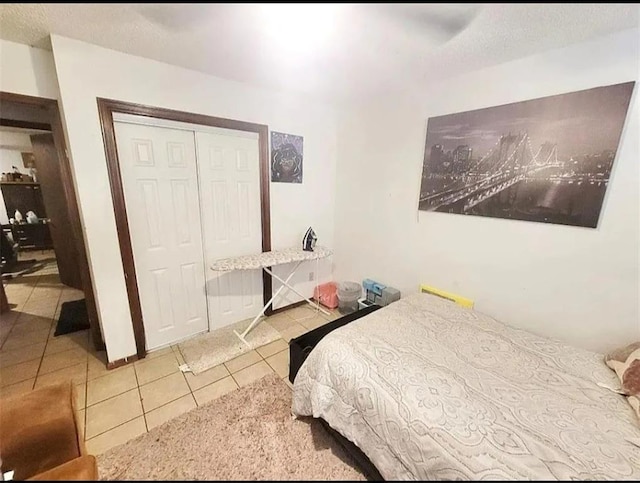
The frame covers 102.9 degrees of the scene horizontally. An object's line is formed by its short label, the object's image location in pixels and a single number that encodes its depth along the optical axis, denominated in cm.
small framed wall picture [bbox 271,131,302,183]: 254
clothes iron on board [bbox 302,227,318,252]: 278
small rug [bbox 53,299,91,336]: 252
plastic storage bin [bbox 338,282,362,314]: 295
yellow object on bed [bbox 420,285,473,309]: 208
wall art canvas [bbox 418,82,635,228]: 145
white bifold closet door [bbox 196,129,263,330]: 225
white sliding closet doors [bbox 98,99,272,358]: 177
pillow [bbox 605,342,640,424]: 116
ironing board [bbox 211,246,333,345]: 216
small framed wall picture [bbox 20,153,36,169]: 490
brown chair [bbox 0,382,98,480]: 93
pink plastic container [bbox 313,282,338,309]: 310
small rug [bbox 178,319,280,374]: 212
